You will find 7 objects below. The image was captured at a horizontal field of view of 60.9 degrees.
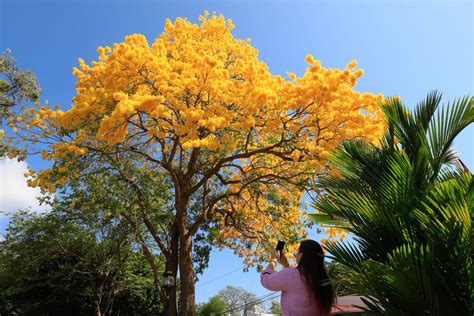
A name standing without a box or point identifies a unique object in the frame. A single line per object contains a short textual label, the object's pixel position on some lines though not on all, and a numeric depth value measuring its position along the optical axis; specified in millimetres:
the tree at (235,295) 63853
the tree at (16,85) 10930
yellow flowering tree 7344
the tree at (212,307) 36841
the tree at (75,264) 16875
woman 2428
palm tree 2502
